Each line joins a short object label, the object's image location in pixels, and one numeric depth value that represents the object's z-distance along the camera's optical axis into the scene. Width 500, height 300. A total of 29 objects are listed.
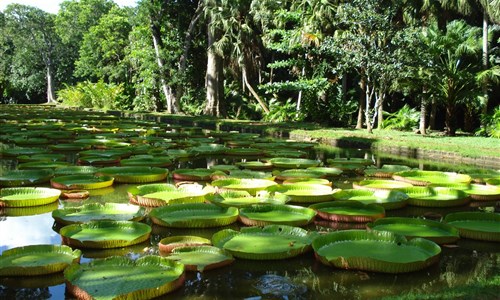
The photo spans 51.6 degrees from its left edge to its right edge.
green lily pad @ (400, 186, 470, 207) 5.96
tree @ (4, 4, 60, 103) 43.12
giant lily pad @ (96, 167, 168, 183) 7.23
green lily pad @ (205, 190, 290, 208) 5.59
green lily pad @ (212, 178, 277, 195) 6.42
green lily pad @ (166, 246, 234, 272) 3.71
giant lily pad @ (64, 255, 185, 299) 3.15
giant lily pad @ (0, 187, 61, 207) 5.71
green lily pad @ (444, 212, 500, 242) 4.68
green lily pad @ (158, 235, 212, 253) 4.09
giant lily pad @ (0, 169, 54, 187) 6.81
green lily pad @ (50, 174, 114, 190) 6.59
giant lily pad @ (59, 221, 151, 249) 4.21
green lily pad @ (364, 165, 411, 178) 7.80
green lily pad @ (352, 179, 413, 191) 6.72
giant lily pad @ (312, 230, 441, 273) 3.77
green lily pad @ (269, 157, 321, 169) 8.69
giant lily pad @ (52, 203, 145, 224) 4.94
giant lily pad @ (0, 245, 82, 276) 3.57
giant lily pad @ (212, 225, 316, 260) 4.00
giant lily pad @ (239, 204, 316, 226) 4.92
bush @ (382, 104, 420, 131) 17.22
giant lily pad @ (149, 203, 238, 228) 4.89
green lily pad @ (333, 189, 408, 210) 5.78
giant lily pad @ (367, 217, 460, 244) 4.54
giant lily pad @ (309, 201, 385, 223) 5.19
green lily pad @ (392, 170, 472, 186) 7.20
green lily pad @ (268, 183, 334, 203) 6.02
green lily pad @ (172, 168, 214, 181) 7.55
